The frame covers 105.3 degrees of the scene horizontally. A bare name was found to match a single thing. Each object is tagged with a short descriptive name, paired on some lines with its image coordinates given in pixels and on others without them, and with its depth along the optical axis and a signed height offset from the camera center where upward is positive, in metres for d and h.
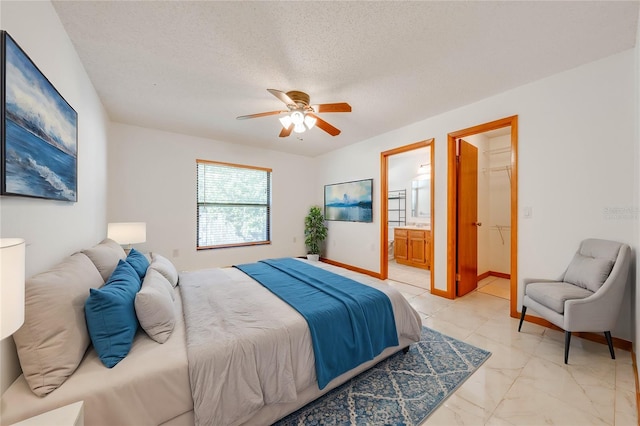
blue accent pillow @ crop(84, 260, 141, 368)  1.17 -0.55
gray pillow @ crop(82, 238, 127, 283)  1.76 -0.36
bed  1.03 -0.76
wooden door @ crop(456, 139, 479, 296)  3.47 -0.07
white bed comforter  1.21 -0.78
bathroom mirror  5.61 +0.39
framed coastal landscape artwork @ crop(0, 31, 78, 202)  1.10 +0.44
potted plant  5.52 -0.39
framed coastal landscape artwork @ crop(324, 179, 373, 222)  4.62 +0.25
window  4.54 +0.16
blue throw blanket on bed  1.58 -0.74
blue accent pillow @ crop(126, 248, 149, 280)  1.93 -0.42
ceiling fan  2.45 +1.07
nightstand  0.86 -0.75
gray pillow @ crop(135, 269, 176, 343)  1.37 -0.58
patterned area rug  1.51 -1.25
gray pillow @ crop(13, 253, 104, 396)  1.02 -0.53
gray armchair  1.96 -0.68
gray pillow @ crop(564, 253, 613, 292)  2.07 -0.51
